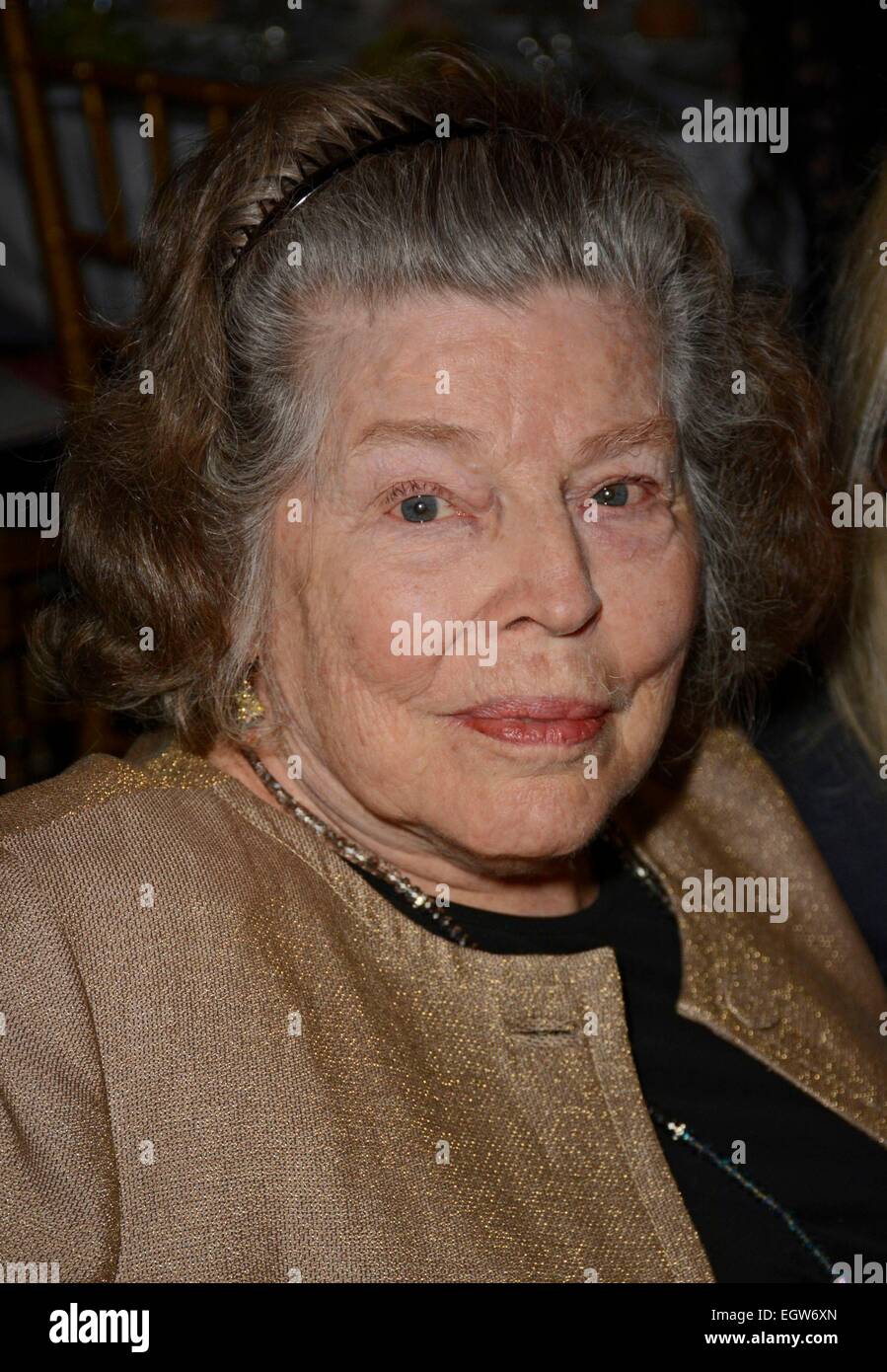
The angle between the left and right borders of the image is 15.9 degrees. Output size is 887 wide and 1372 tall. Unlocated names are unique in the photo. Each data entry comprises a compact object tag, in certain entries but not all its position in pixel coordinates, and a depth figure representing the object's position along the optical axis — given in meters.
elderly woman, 0.85
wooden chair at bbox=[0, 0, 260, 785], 1.19
